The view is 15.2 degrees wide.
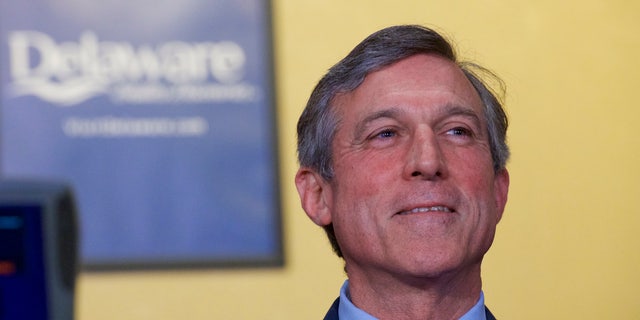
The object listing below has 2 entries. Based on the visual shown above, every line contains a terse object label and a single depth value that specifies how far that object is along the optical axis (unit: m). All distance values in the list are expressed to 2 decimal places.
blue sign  2.83
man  1.95
